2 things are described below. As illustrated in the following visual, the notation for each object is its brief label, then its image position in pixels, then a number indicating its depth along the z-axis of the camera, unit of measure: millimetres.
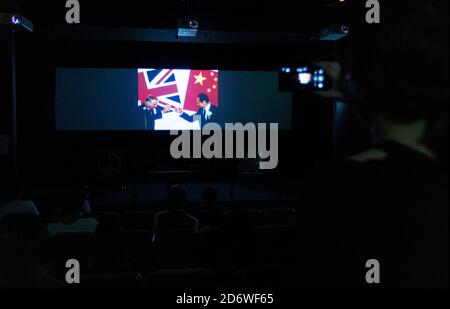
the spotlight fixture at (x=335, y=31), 7680
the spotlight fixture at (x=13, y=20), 6484
